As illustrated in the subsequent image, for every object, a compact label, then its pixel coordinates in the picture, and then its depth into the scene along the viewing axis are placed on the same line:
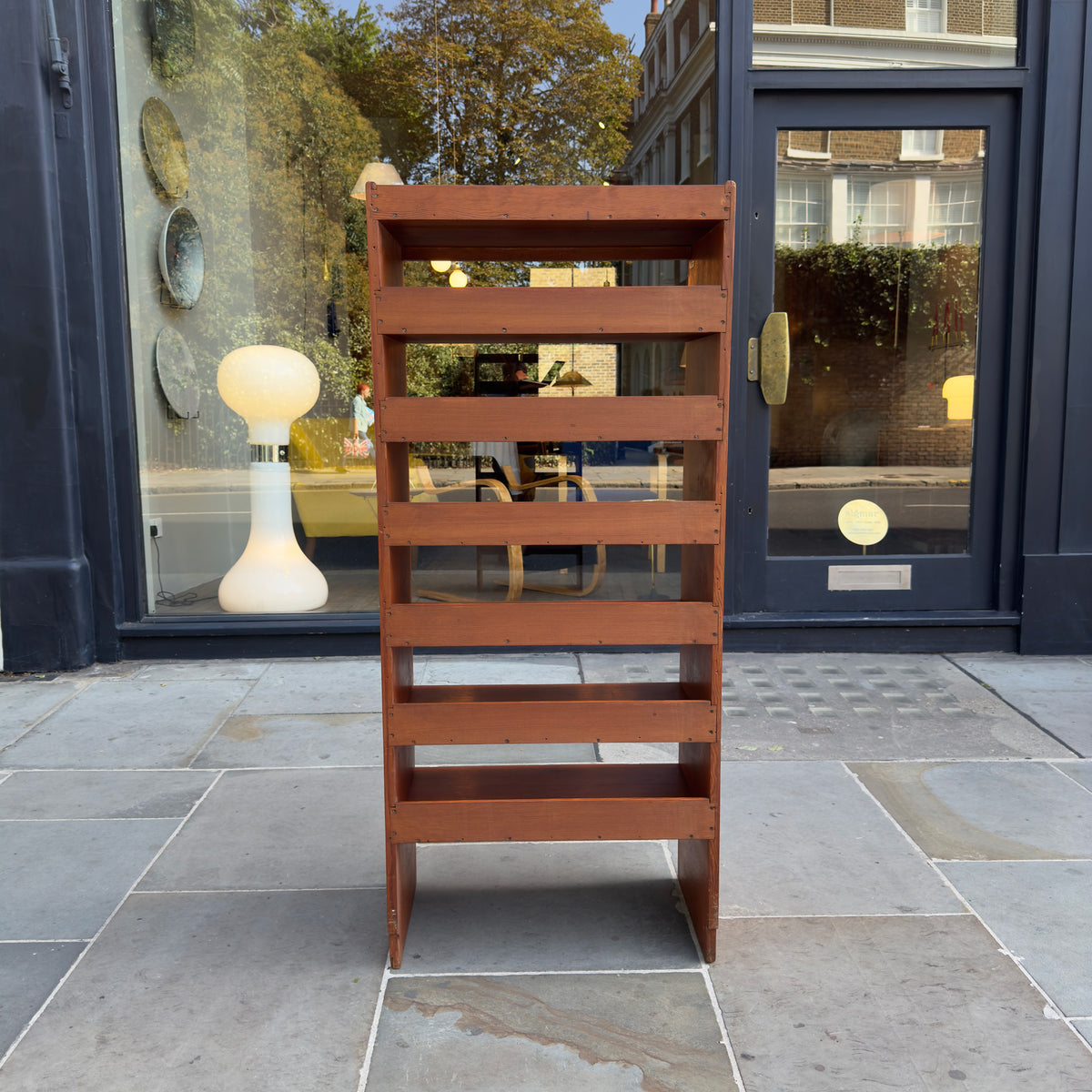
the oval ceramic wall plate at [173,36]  5.45
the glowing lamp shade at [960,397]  5.29
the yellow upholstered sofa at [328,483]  5.78
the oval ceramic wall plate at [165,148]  5.46
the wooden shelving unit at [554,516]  2.25
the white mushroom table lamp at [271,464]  5.56
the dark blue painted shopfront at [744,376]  4.84
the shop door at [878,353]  5.14
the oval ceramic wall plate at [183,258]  5.62
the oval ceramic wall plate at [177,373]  5.54
